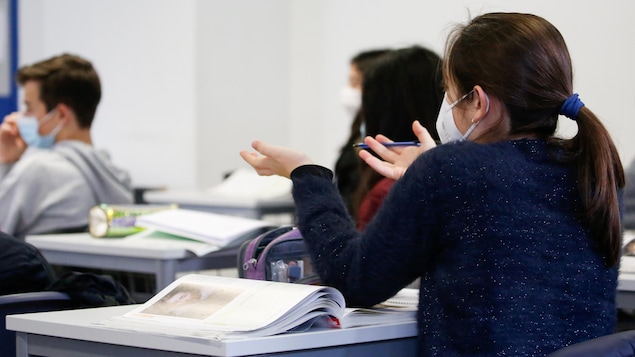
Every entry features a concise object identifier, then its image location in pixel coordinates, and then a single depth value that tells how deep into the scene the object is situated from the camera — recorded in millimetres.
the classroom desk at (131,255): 4694
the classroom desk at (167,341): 3547
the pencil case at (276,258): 4104
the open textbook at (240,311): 3595
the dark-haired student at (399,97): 5046
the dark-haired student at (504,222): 3653
